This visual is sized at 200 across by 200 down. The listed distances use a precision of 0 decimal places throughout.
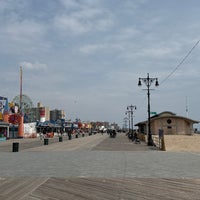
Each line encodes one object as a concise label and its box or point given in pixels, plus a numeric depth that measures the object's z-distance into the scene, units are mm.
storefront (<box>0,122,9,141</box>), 56562
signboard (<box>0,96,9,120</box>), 53412
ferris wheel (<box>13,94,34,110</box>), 72294
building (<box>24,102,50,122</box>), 77562
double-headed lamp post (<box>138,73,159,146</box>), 35219
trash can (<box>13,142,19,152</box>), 25995
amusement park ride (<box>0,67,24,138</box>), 55750
